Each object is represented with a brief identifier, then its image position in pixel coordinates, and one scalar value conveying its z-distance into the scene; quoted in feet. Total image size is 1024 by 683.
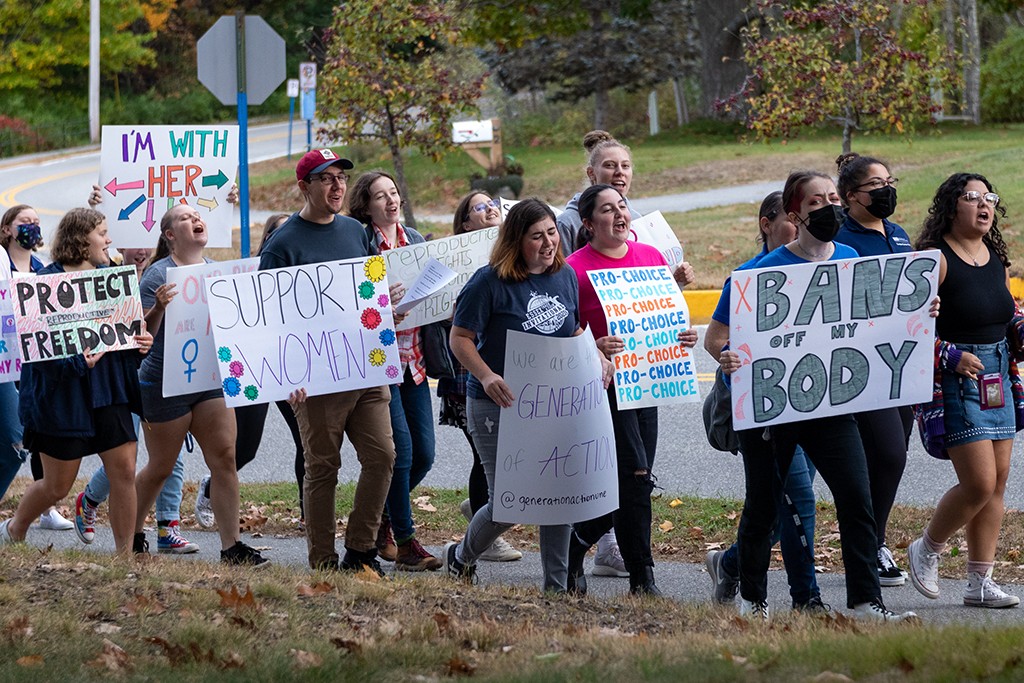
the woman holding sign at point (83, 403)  44.29
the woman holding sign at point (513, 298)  40.60
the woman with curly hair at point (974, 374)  40.73
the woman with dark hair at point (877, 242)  41.55
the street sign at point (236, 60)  92.94
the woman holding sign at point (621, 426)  42.16
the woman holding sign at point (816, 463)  37.14
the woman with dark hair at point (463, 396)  49.14
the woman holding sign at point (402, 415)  47.55
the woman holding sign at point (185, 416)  45.44
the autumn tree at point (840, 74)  119.55
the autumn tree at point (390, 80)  138.21
